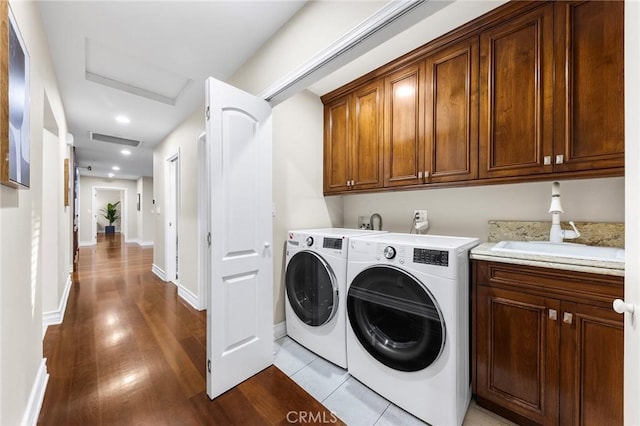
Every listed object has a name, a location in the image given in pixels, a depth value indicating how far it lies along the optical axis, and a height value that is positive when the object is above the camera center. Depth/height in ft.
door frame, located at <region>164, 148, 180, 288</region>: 13.07 -1.26
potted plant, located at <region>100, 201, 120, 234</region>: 33.58 -0.35
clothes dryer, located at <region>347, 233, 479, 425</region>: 4.13 -2.08
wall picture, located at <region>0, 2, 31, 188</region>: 2.93 +1.39
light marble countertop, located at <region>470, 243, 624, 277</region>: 3.36 -0.78
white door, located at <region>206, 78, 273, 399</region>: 5.01 -0.58
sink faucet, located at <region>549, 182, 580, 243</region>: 4.77 -0.28
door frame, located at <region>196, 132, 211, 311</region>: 9.32 -0.41
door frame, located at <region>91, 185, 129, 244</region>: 26.86 +0.63
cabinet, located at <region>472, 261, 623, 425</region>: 3.47 -2.12
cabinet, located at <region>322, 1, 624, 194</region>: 4.12 +2.27
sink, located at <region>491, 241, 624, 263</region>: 4.01 -0.72
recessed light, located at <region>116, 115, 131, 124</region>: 11.00 +4.27
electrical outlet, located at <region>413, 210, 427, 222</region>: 7.19 -0.11
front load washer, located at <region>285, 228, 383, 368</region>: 5.82 -2.03
